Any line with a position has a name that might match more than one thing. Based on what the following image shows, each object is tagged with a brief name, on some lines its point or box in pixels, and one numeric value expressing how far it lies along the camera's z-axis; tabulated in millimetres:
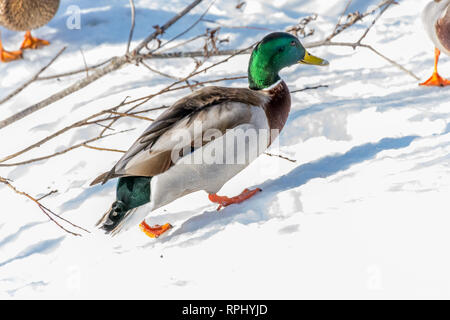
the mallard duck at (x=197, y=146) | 2193
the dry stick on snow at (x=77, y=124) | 2151
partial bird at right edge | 3451
